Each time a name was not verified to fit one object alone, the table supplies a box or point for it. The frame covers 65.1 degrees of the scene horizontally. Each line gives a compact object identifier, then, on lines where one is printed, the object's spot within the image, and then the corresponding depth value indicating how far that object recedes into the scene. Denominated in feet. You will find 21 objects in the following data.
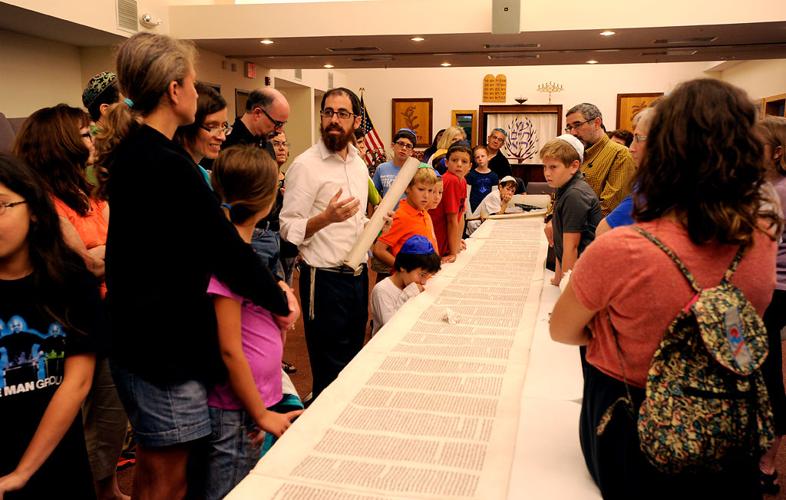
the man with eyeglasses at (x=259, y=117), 9.74
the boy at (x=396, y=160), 14.07
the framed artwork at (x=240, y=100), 28.63
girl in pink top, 4.35
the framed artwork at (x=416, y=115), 43.78
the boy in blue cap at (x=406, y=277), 8.62
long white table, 3.72
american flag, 27.15
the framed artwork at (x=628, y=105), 40.83
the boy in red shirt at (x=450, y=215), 11.68
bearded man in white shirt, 8.05
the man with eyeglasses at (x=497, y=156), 19.44
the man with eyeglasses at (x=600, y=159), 11.08
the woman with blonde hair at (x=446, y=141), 16.81
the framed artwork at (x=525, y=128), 42.11
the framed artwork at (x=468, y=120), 43.29
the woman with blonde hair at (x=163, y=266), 4.02
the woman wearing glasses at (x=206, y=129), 6.92
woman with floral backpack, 3.21
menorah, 41.78
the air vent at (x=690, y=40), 23.12
